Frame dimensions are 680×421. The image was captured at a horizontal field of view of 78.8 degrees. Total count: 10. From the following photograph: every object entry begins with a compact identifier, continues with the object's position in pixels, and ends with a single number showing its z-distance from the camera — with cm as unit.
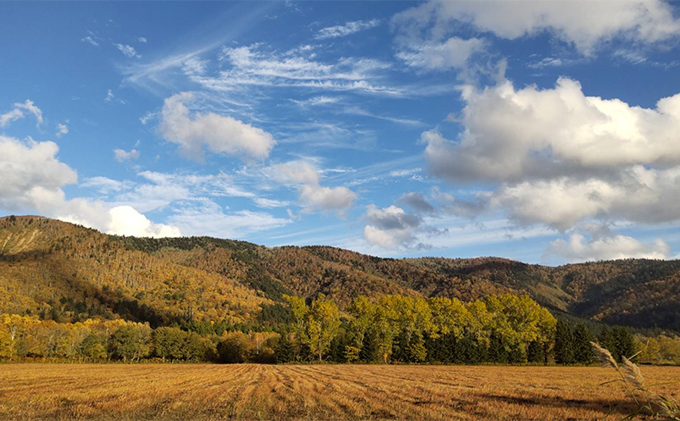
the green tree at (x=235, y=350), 12469
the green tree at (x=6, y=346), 11711
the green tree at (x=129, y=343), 13184
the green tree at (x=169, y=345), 13188
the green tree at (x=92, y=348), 12888
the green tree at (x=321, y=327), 10169
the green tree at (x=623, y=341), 10138
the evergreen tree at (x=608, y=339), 10009
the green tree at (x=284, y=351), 10200
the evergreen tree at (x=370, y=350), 9731
